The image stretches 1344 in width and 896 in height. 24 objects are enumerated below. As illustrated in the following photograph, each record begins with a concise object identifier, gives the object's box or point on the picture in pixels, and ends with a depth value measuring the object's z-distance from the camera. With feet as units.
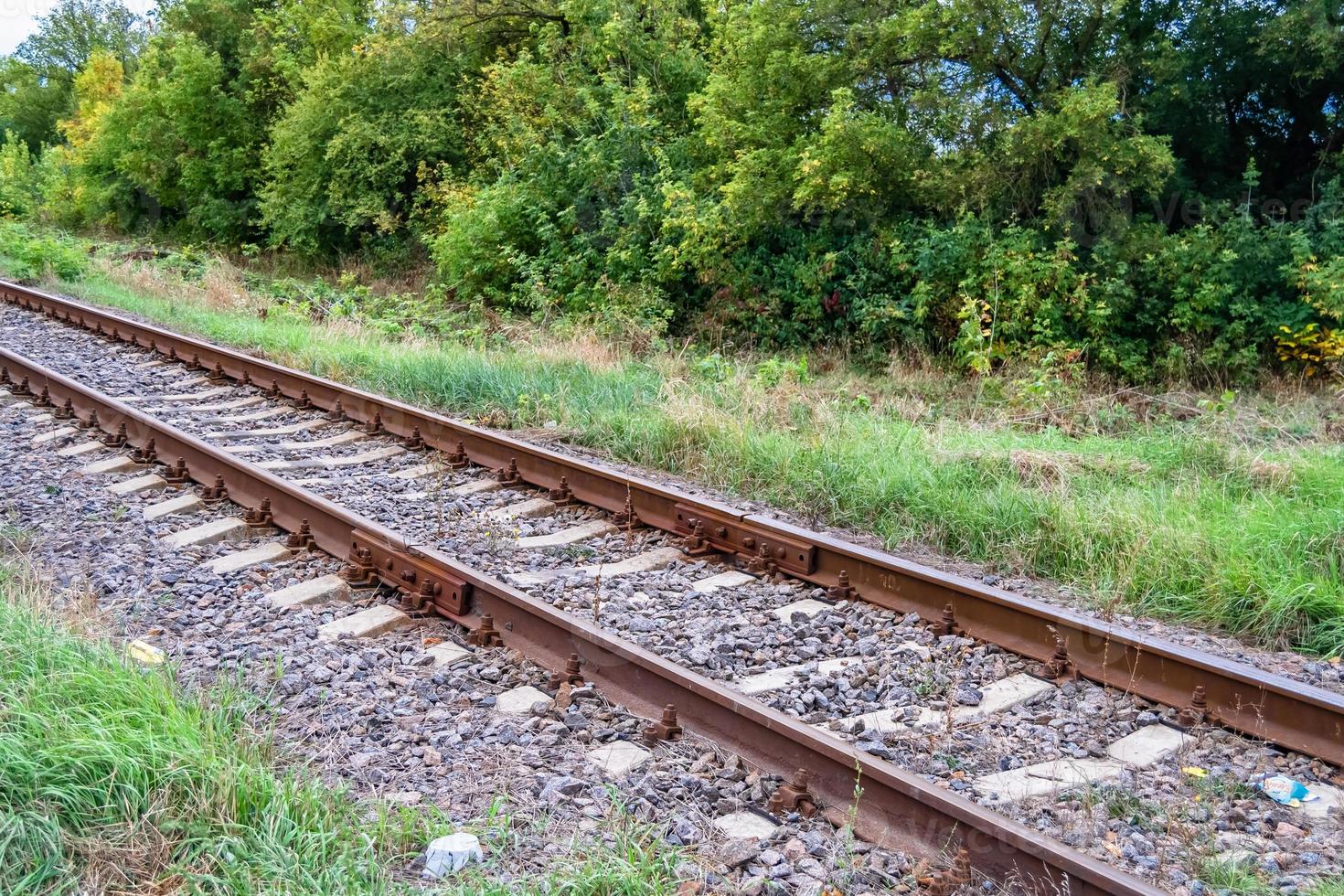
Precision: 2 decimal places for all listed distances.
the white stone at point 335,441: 28.71
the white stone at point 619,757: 12.86
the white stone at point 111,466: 25.80
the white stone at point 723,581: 19.30
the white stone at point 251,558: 19.70
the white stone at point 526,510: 23.22
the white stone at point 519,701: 14.38
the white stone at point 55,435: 28.71
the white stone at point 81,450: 27.40
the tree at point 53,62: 167.94
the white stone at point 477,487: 25.00
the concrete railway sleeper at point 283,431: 29.12
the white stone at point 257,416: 31.42
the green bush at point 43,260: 66.13
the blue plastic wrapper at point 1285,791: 12.28
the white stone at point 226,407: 32.22
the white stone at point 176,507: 22.65
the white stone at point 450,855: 10.38
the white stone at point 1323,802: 12.02
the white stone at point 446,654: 15.96
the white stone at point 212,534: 21.08
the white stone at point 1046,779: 12.32
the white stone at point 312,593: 18.13
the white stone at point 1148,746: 13.28
